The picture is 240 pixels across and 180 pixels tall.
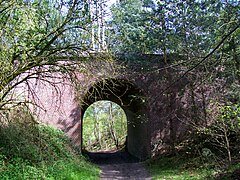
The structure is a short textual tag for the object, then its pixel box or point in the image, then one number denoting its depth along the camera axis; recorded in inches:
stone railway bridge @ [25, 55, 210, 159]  446.9
